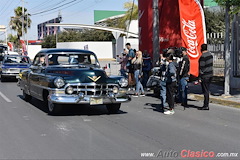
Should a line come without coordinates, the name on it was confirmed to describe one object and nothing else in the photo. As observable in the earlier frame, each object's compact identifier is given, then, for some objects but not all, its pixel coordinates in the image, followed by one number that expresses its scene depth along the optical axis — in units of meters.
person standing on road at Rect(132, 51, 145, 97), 13.69
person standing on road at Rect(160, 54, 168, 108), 10.20
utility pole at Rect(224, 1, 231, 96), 12.77
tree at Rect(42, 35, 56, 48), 87.31
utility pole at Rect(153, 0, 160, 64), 15.70
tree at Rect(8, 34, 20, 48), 94.94
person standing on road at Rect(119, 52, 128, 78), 16.27
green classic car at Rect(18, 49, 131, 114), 9.27
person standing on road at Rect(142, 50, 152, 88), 15.06
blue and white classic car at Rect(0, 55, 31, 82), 20.73
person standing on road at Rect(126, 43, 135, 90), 14.92
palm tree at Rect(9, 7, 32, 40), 65.69
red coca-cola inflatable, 12.67
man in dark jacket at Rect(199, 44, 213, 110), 10.69
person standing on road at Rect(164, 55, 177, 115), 9.87
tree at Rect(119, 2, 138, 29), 57.28
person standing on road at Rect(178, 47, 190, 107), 11.11
